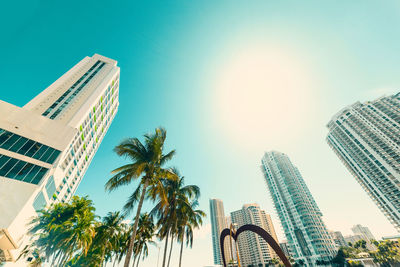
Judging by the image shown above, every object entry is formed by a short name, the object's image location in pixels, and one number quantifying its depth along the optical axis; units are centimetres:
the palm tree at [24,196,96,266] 1844
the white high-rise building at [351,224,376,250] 18001
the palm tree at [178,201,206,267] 1830
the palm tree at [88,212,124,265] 2583
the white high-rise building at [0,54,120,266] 2052
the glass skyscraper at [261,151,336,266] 7169
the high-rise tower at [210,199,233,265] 13712
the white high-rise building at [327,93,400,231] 6091
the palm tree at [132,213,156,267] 2698
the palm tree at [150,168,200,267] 1733
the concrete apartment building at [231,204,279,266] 10653
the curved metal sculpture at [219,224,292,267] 1563
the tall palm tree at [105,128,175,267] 1243
